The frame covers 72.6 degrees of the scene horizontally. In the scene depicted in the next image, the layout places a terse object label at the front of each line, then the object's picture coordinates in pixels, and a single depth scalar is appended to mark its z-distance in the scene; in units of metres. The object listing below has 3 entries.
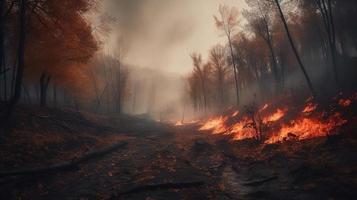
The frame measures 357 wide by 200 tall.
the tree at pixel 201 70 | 48.81
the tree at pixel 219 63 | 45.66
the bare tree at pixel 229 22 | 33.21
